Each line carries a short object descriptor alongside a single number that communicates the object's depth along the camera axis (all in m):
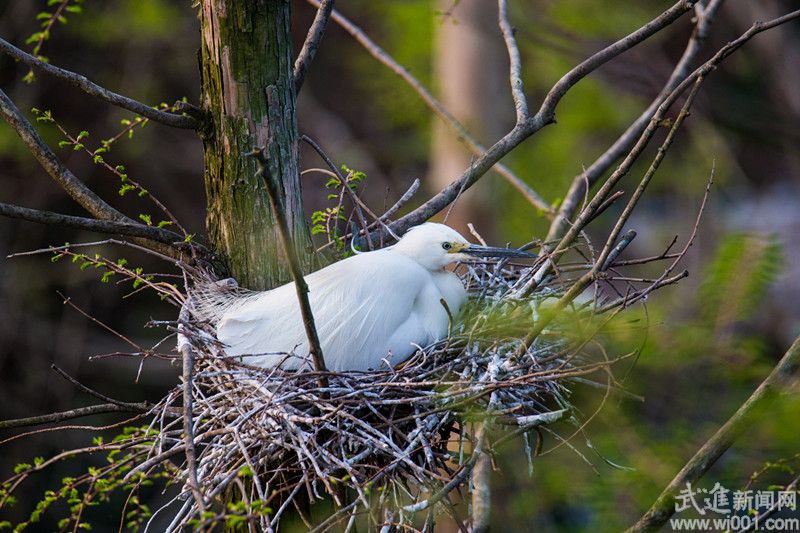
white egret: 8.46
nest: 8.28
